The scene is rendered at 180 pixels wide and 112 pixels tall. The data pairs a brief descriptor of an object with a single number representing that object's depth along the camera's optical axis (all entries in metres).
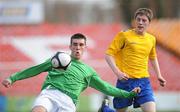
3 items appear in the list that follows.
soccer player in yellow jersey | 16.95
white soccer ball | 15.19
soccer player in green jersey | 15.38
